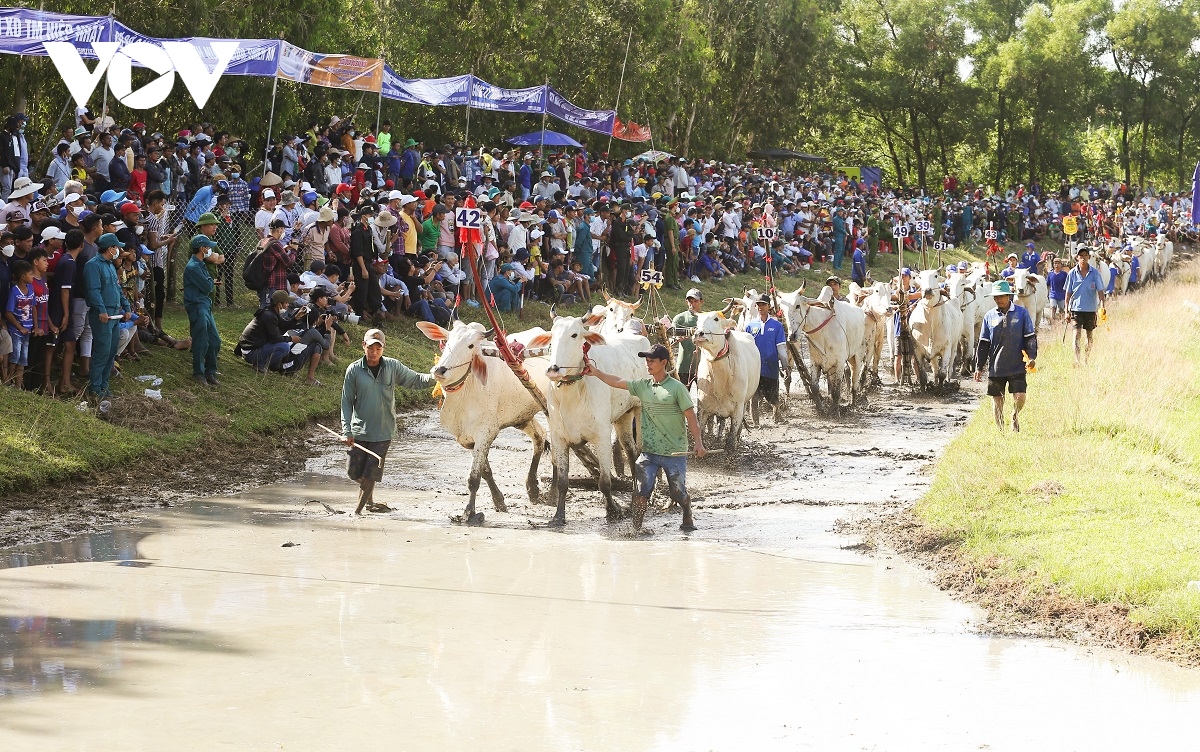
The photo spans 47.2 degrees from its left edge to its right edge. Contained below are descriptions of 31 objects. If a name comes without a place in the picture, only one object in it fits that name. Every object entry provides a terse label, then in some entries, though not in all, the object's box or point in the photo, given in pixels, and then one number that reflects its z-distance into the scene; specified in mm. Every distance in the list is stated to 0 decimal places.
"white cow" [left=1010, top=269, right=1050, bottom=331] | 27516
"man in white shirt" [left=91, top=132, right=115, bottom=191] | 19250
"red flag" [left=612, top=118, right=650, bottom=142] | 35188
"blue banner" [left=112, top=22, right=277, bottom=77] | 20375
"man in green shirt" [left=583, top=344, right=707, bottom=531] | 12320
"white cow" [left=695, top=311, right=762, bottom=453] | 16328
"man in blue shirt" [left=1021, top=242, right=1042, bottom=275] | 38875
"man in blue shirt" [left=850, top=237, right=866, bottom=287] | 39281
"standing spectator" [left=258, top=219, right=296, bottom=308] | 18625
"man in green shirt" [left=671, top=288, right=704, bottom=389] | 17188
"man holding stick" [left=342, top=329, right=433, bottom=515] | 12859
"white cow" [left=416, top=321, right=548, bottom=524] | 12719
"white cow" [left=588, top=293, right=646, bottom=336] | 15844
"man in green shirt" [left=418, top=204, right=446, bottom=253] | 22859
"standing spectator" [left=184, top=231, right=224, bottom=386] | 16656
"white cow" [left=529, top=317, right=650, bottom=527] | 12219
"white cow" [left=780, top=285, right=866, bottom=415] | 19641
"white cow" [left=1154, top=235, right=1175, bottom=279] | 47250
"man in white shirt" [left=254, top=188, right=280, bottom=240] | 19750
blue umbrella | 34312
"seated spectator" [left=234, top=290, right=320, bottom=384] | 18141
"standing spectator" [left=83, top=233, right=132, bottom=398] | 14742
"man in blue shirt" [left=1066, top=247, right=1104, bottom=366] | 22516
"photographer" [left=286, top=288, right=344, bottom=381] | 18453
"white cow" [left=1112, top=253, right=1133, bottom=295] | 37781
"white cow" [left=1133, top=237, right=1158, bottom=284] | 43469
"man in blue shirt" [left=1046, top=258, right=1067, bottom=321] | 28531
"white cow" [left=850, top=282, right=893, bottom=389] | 22812
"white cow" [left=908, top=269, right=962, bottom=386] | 21859
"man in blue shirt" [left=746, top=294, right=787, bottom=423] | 17797
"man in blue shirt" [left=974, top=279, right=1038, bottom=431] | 15641
